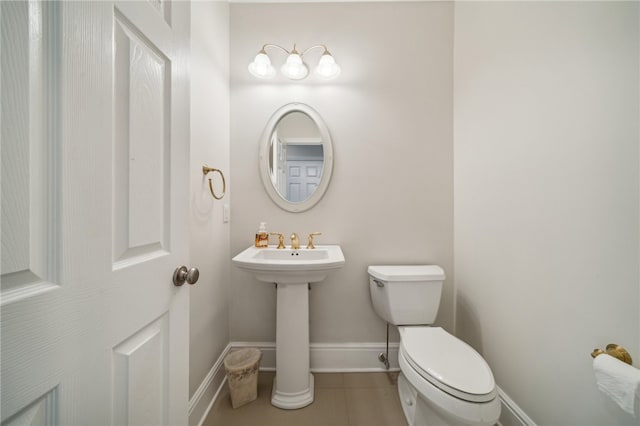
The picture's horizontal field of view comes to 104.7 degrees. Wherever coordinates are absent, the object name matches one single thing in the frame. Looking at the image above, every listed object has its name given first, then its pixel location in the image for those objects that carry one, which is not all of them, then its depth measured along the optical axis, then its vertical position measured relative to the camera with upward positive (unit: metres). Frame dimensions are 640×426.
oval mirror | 1.66 +0.37
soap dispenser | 1.57 -0.17
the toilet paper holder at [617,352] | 0.70 -0.40
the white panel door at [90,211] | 0.35 +0.00
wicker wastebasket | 1.31 -0.91
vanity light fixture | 1.54 +0.92
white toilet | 0.86 -0.61
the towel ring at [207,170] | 1.29 +0.21
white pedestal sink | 1.33 -0.72
